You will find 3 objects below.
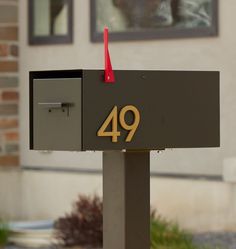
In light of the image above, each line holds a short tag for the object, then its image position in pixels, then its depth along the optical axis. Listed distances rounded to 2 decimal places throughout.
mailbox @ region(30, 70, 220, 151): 8.06
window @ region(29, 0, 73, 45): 20.16
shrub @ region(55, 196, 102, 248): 16.39
